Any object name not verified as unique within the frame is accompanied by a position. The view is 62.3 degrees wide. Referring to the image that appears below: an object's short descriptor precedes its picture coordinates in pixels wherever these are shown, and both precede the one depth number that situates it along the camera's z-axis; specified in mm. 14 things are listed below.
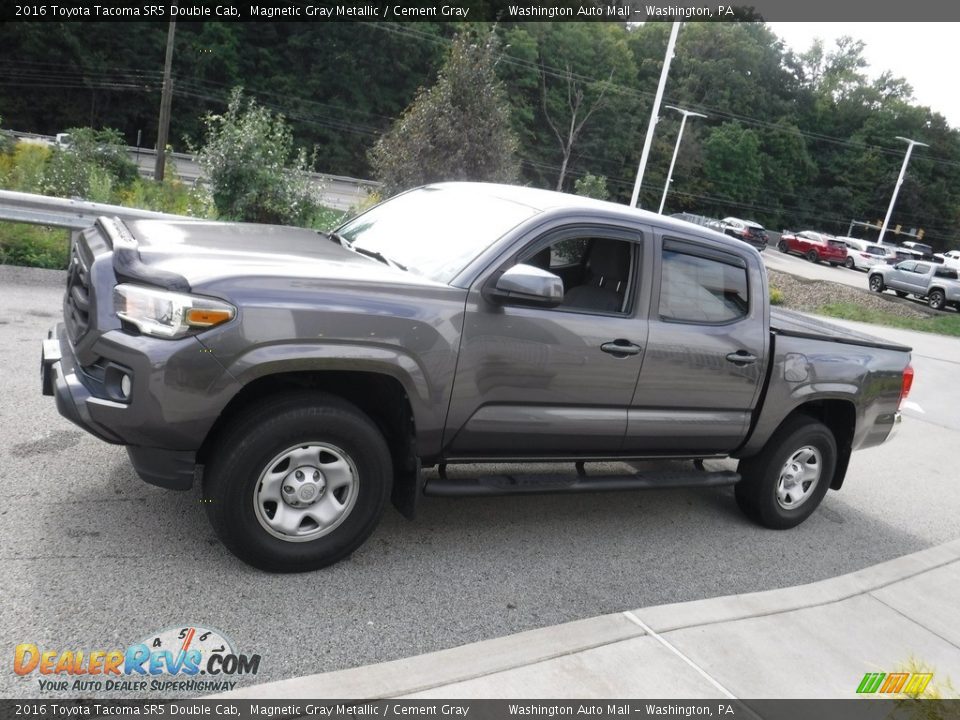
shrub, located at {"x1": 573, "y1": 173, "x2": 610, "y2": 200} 36125
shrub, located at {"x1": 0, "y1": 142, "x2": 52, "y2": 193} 12062
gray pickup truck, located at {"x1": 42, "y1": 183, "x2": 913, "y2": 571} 3346
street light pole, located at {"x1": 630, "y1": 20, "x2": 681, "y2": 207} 23306
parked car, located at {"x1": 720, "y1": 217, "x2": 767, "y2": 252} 48094
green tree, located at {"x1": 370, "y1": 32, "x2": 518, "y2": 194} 18641
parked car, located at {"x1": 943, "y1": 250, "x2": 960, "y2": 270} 50484
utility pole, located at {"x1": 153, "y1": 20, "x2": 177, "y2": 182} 30188
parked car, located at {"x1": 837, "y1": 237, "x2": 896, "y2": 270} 46297
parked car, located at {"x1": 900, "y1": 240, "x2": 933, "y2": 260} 58484
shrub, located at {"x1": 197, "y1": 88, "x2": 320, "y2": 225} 12570
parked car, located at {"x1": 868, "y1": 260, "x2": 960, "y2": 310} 30953
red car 47219
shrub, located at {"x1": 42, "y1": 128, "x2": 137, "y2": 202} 12141
